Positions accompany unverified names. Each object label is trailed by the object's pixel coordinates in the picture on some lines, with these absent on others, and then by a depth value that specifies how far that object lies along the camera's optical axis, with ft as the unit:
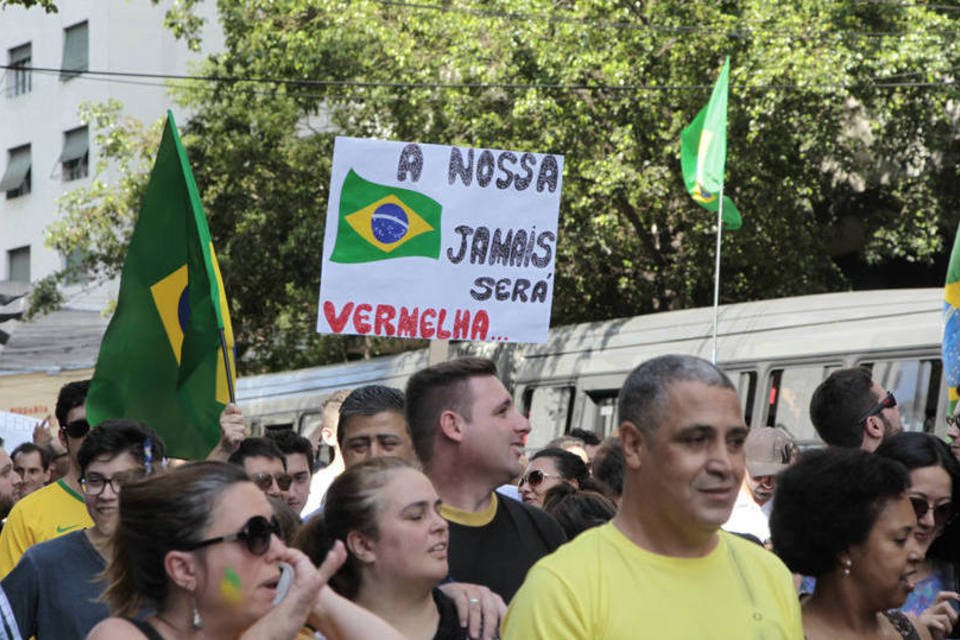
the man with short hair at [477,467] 15.87
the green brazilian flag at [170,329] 26.61
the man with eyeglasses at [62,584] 17.10
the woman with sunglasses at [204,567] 13.01
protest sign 29.30
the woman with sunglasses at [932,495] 17.21
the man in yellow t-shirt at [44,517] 20.58
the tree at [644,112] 72.64
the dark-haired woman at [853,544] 14.42
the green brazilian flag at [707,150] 57.53
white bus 52.06
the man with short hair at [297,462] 25.68
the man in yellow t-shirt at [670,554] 11.75
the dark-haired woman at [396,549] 14.35
